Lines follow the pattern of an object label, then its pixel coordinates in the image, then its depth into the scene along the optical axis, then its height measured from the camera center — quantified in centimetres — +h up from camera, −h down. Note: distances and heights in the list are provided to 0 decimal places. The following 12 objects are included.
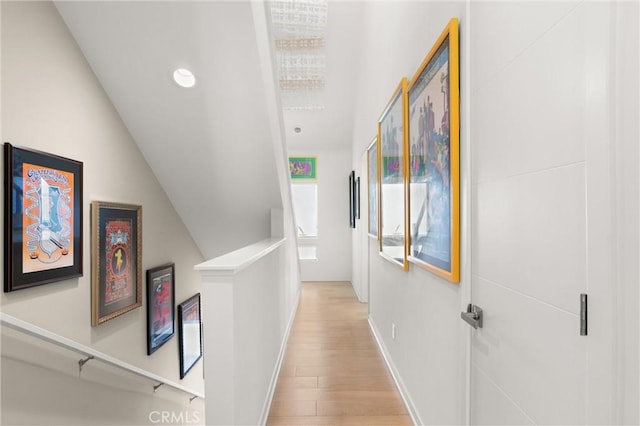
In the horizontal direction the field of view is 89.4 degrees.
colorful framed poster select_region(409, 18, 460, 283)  133 +26
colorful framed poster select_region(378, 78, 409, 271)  212 +27
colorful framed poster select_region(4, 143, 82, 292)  158 -2
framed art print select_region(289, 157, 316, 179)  614 +89
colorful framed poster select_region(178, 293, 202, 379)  346 -136
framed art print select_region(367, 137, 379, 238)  332 +30
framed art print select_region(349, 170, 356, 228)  549 +23
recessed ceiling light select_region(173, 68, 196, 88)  215 +92
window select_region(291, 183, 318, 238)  636 +8
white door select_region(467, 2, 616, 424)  65 +0
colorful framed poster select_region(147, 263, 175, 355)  286 -86
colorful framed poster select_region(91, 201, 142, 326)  221 -34
